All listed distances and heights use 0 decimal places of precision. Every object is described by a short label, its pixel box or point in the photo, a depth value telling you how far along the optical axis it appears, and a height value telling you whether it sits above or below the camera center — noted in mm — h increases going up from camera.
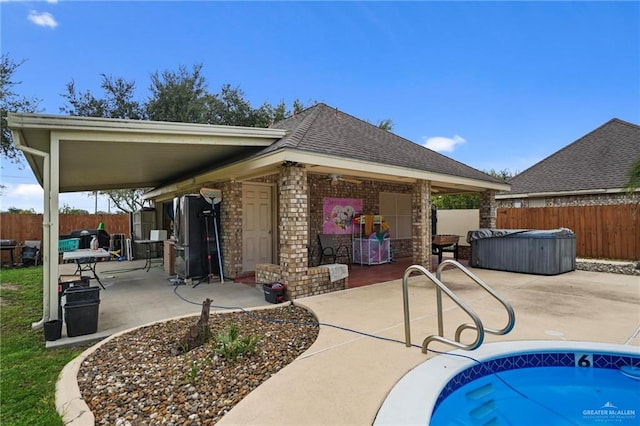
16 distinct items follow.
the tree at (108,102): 17734 +6607
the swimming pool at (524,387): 2730 -1623
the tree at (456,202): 20608 +956
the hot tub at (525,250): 8461 -920
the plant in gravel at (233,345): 3424 -1332
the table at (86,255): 6284 -642
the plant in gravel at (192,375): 2989 -1423
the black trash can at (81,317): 4312 -1251
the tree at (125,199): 27338 +1871
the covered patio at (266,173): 4949 +1102
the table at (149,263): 10133 -1322
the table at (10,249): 11304 -914
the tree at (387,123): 27181 +7743
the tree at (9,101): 13680 +5225
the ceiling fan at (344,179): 8250 +1126
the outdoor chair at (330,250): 9125 -909
